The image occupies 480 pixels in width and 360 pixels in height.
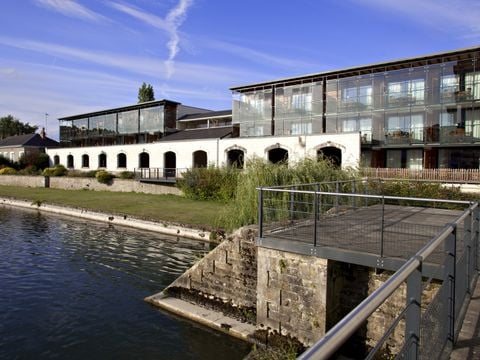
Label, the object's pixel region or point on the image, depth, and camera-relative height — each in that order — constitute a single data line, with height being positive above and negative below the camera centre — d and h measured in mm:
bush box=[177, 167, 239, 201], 23203 -858
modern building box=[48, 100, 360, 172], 27562 +2260
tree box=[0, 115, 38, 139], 93125 +9881
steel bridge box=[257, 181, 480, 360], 2053 -1251
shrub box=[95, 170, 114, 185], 32812 -836
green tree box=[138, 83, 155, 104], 59656 +11550
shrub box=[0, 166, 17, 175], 43275 -351
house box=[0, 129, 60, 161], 54272 +3323
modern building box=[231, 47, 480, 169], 24062 +4232
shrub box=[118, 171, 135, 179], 34656 -615
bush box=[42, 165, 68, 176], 39434 -315
